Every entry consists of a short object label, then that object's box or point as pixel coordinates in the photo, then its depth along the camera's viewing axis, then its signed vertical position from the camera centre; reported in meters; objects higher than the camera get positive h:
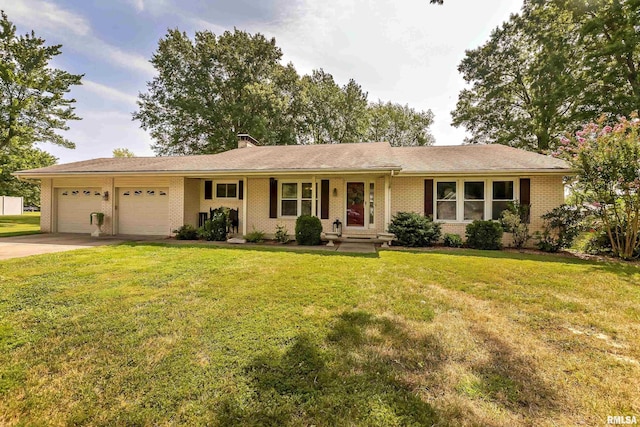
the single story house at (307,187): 9.73 +0.98
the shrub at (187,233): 10.55 -0.82
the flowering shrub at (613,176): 7.42 +1.01
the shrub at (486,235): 9.08 -0.75
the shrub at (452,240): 9.49 -0.98
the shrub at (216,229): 10.40 -0.65
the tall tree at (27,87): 19.88 +9.34
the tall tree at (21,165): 21.14 +3.74
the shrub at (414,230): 9.49 -0.63
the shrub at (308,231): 9.65 -0.67
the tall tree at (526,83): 16.36 +9.00
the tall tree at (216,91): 23.28 +10.62
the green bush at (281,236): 10.20 -0.90
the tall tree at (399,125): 31.08 +10.01
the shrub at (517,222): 9.32 -0.35
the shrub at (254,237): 10.23 -0.94
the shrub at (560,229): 8.77 -0.53
